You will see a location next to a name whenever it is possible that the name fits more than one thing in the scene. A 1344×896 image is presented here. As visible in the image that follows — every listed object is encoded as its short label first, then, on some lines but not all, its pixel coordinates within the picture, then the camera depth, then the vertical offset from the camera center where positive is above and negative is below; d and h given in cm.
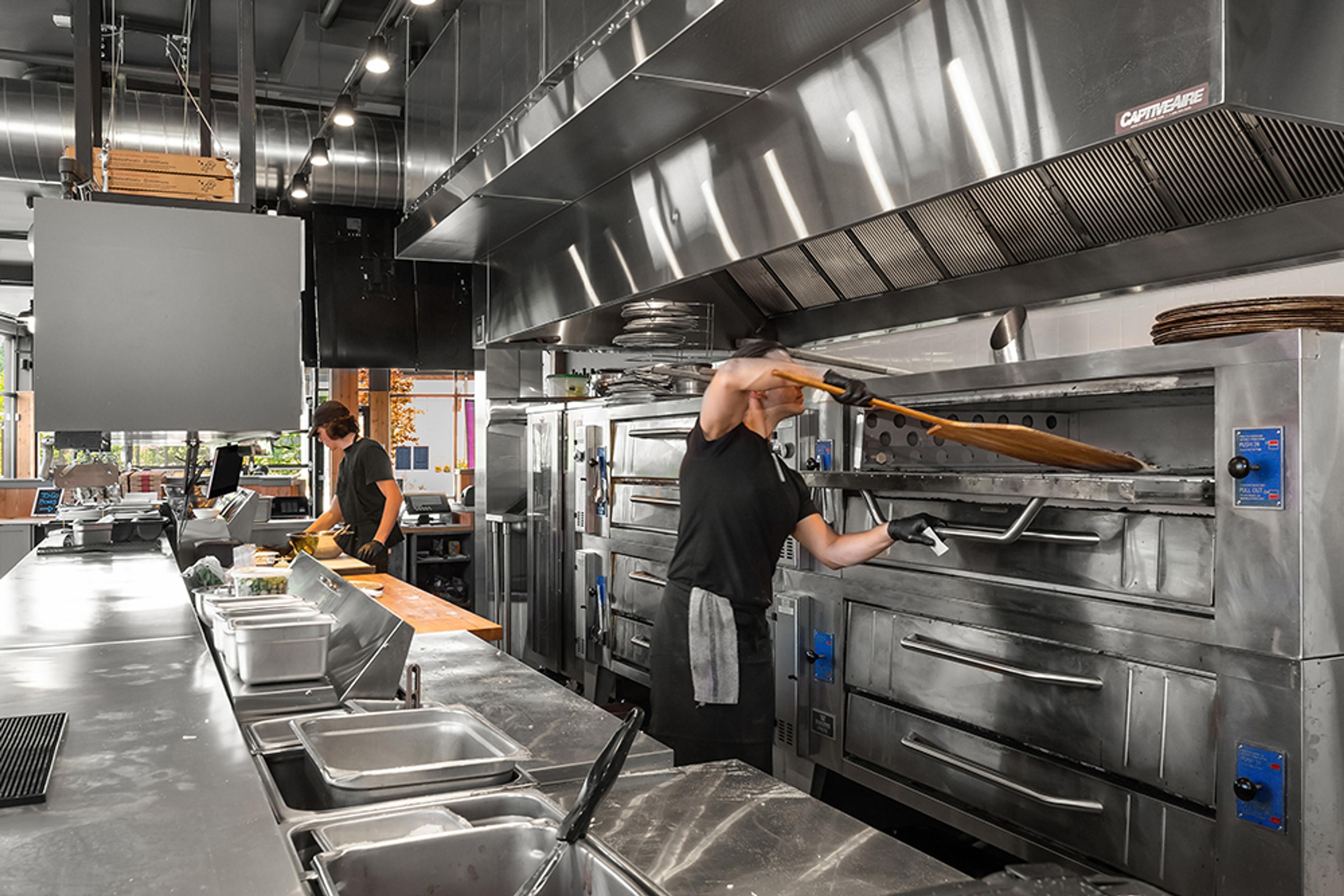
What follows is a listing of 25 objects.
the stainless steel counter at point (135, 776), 103 -46
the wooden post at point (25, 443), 1386 -16
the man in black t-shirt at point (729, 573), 295 -42
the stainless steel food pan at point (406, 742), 177 -57
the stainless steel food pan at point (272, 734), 183 -57
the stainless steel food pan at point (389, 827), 138 -55
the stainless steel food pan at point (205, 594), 310 -52
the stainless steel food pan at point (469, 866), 128 -57
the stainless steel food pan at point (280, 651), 222 -49
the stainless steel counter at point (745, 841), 126 -56
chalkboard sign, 952 -66
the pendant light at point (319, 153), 581 +162
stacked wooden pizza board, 219 +26
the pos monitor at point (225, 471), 552 -22
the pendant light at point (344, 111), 514 +165
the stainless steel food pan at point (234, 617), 235 -47
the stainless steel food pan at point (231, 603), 275 -48
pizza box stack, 261 +66
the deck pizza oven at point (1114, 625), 212 -50
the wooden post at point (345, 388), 982 +44
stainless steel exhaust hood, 224 +81
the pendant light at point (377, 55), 468 +175
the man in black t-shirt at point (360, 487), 598 -33
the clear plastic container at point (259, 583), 309 -47
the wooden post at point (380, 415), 1007 +18
